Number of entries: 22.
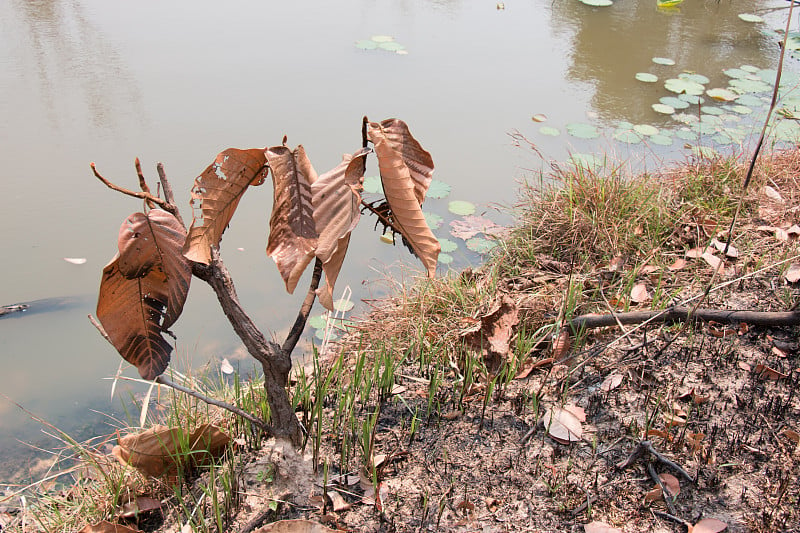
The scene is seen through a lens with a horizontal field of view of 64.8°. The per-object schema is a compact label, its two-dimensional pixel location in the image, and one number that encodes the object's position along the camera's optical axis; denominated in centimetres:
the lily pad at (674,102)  481
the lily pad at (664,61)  557
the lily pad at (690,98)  493
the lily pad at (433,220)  345
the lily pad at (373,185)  363
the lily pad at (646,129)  438
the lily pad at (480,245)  333
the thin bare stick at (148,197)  106
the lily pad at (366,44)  527
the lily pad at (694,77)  527
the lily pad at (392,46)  527
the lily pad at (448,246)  332
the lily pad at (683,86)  504
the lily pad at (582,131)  431
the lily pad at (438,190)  367
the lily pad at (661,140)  426
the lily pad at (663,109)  469
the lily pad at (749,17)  675
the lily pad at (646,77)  519
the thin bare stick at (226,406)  142
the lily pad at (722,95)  496
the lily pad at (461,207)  358
